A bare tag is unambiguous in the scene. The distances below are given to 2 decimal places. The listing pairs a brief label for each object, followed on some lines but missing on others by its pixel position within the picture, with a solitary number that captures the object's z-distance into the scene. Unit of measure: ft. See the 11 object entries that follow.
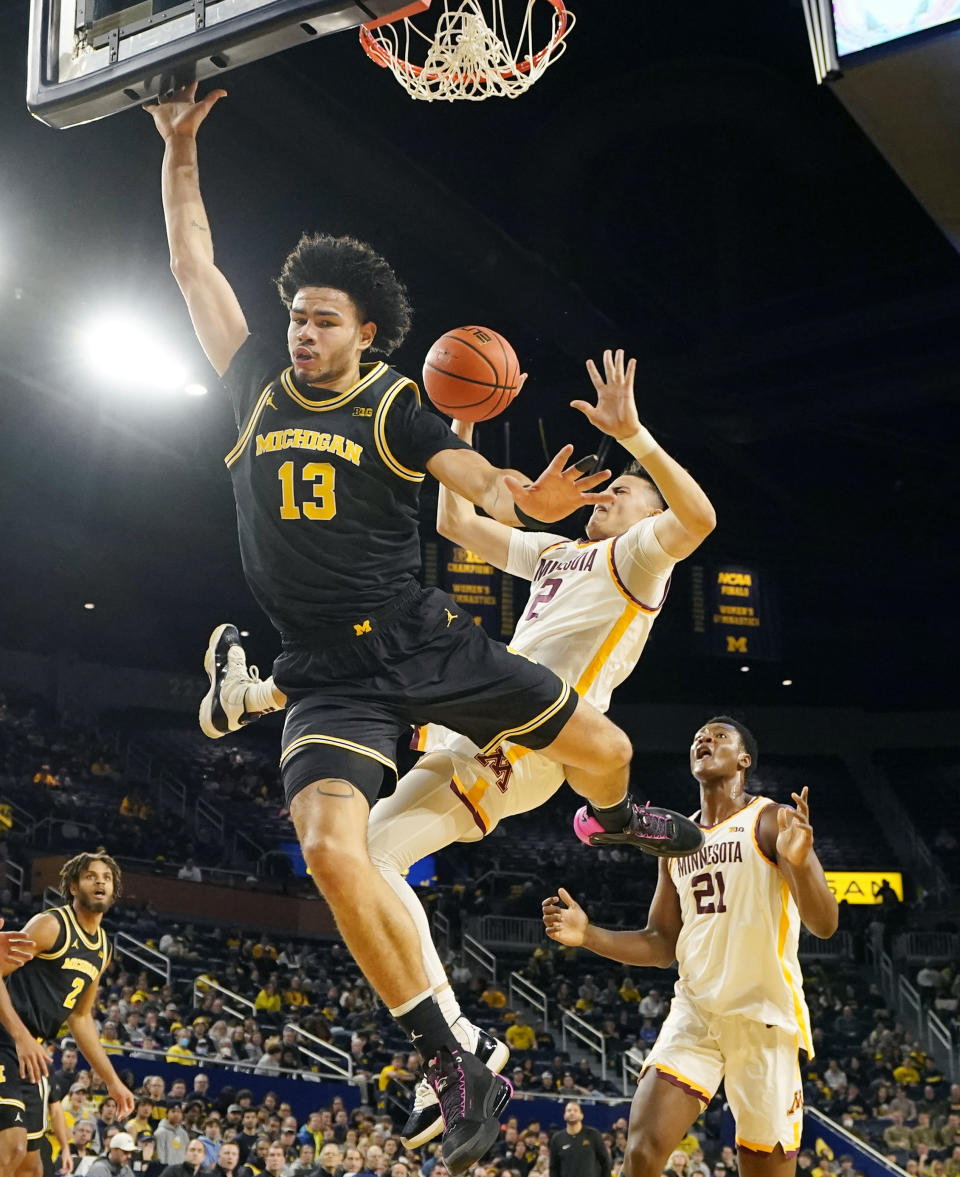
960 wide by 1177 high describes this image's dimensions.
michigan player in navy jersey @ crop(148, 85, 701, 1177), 12.89
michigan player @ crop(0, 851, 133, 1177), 21.08
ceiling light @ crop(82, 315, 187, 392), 49.08
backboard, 15.28
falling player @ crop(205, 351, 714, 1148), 15.55
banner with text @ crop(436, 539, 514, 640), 64.44
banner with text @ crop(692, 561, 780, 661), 73.20
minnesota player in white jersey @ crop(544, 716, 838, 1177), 17.83
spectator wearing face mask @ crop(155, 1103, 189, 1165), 36.91
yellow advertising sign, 90.79
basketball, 17.08
